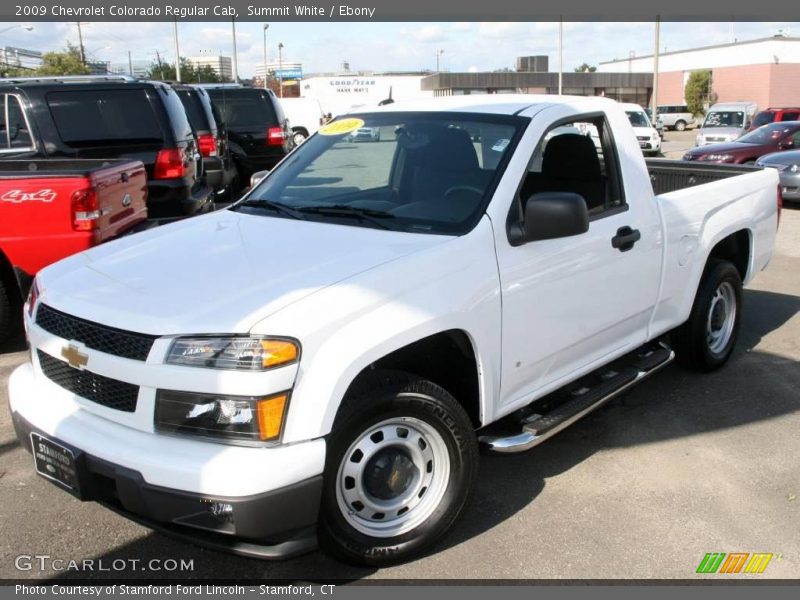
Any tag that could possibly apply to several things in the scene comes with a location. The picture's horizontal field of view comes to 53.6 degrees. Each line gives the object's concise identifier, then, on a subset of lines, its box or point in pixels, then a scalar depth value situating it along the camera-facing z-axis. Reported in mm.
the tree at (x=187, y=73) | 57031
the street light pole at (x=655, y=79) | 32812
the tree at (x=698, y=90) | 62688
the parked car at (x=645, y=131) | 26125
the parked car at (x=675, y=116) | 52250
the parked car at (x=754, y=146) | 17062
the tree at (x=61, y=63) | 44819
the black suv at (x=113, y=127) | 7684
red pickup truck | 5270
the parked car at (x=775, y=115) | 28344
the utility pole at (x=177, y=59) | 39641
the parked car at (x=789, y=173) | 13445
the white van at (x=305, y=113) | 33219
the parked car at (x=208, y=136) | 11836
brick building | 60531
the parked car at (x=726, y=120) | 28734
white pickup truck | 2754
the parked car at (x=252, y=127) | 15062
